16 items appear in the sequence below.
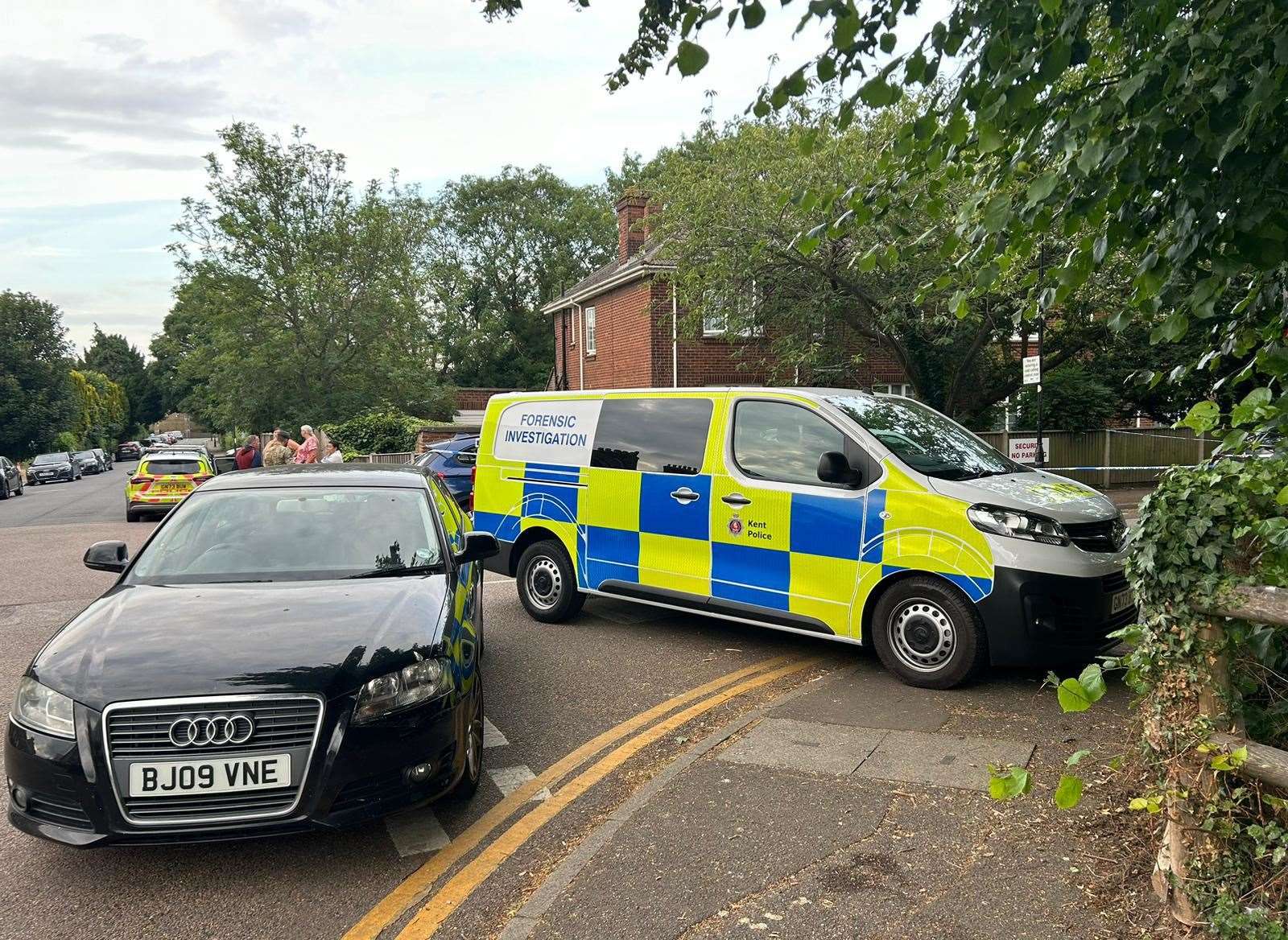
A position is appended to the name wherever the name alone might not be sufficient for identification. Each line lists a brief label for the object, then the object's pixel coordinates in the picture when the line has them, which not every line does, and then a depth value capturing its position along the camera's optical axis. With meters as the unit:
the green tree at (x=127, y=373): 106.81
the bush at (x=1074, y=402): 22.25
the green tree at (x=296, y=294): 31.16
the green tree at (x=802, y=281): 16.95
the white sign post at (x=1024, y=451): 17.69
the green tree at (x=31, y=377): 48.66
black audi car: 3.48
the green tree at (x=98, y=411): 68.38
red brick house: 23.88
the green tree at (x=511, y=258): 55.12
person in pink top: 16.47
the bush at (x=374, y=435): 28.98
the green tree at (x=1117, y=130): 3.10
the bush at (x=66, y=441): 58.12
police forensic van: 5.63
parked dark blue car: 17.77
